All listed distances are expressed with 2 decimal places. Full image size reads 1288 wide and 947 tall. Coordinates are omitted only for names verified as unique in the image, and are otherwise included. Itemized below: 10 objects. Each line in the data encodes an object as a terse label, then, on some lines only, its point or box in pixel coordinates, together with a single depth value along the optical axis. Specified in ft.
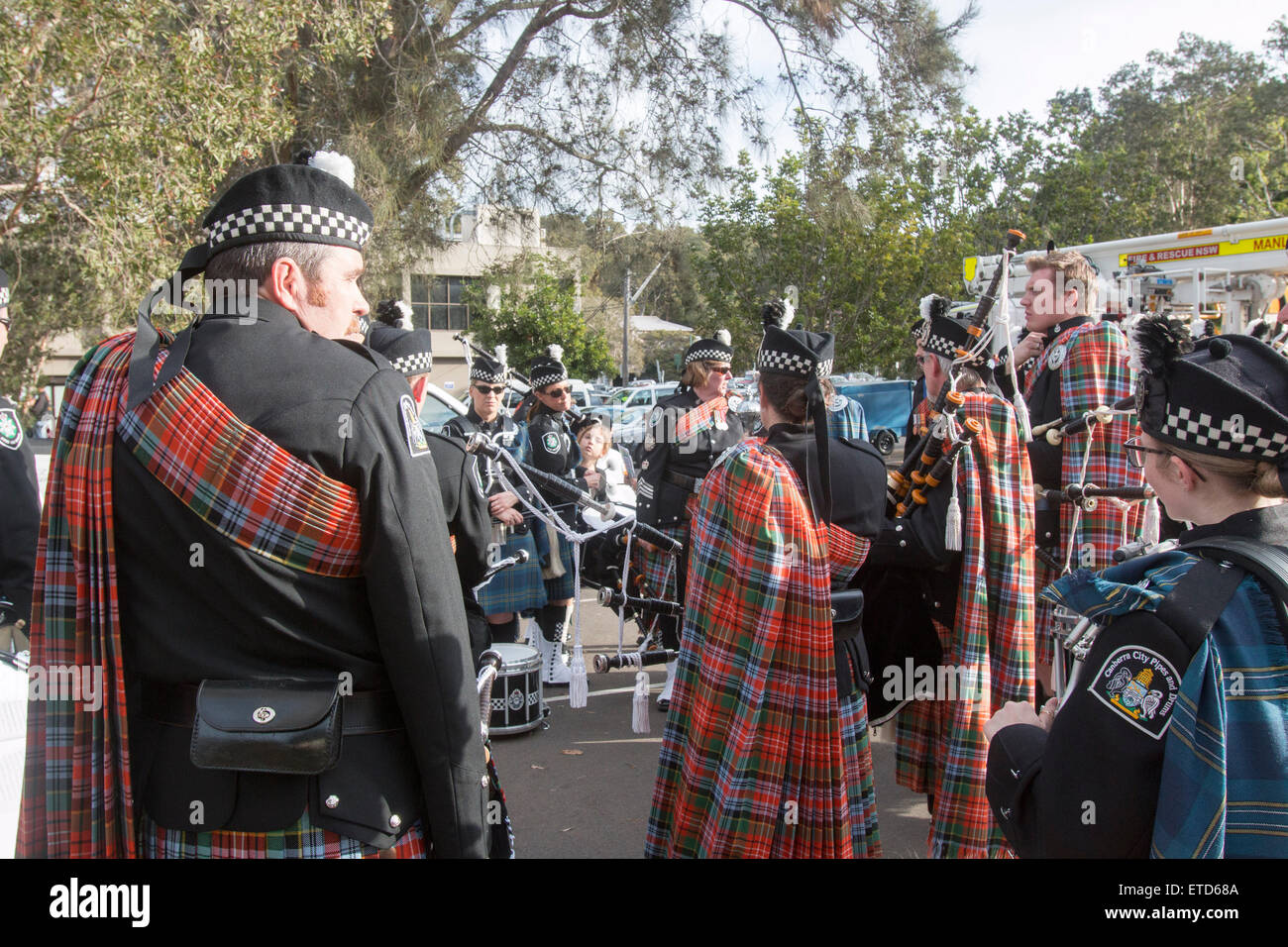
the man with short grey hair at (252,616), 5.41
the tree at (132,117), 21.36
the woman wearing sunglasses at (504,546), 19.49
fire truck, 26.73
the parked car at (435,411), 22.87
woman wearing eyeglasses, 4.89
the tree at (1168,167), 74.90
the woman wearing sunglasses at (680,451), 18.81
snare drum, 16.76
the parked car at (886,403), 68.13
